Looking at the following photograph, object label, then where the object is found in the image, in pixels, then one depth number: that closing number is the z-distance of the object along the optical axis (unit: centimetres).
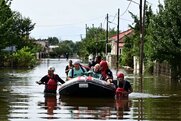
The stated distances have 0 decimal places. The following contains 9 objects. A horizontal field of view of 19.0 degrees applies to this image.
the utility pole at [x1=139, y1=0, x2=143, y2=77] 4241
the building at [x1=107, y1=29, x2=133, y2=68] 8123
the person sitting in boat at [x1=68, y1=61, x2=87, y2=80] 2247
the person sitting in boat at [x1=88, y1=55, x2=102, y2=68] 2606
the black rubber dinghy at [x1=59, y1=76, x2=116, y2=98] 2086
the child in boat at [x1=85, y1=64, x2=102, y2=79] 2219
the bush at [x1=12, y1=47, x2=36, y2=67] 6869
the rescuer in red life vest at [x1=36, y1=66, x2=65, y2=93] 2205
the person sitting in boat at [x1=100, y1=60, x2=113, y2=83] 2248
